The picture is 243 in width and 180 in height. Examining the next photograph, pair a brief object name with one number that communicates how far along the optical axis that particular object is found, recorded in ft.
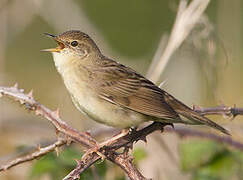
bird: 21.15
